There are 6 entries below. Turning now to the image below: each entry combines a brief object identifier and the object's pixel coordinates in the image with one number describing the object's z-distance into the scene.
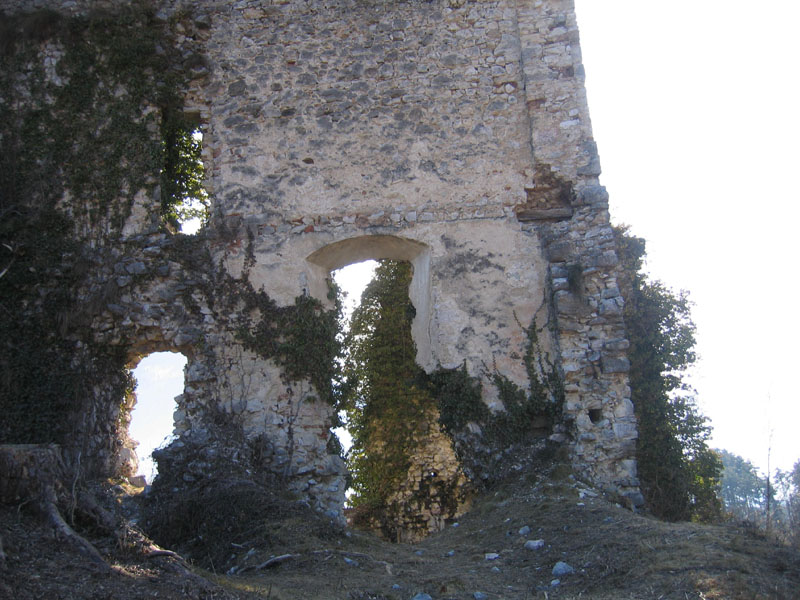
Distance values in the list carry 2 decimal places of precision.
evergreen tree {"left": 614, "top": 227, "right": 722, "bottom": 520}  7.75
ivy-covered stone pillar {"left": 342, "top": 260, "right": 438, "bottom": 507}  11.53
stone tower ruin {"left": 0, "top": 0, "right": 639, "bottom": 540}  7.45
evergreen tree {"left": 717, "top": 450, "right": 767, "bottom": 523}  23.27
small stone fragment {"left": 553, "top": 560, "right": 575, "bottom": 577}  4.41
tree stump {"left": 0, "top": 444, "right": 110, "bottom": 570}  3.80
